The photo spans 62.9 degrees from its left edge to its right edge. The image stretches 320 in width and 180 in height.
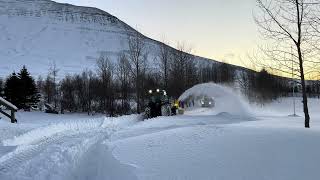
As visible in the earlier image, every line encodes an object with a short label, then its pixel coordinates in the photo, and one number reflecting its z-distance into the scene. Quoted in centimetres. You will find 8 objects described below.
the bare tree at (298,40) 873
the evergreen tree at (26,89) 3108
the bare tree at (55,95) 4441
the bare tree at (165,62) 2923
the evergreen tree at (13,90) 3047
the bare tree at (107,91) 3445
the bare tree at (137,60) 2797
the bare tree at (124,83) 3380
